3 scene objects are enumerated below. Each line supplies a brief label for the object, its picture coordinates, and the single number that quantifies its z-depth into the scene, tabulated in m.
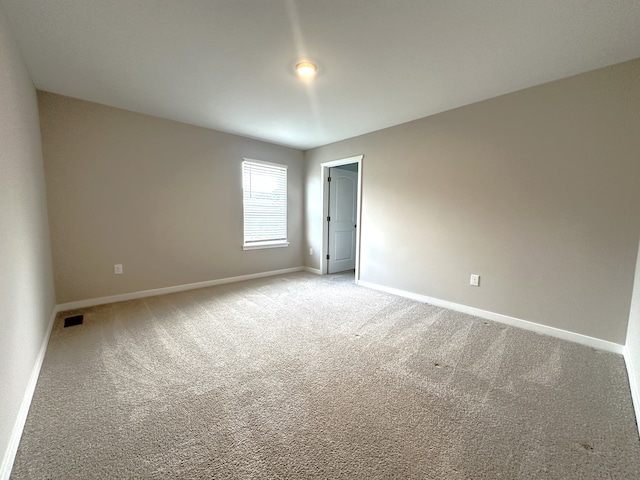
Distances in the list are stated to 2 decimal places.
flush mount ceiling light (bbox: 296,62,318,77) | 2.20
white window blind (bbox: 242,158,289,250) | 4.41
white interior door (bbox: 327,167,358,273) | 5.00
